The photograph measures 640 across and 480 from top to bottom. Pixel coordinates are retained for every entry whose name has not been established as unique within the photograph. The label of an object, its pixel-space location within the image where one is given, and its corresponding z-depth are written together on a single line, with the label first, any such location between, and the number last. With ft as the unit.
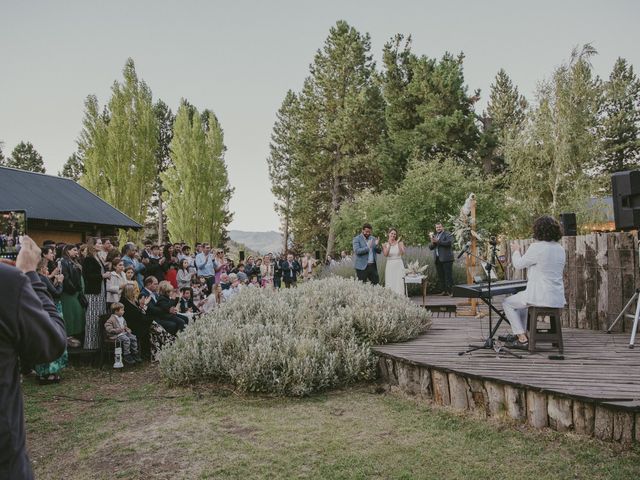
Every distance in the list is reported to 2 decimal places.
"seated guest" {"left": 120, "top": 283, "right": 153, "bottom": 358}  26.13
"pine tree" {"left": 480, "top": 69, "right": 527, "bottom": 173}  147.54
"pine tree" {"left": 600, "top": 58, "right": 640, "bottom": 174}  130.31
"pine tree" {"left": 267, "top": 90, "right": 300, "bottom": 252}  152.66
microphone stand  18.20
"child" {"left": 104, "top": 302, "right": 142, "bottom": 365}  24.94
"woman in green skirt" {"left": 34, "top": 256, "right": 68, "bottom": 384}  20.57
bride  35.17
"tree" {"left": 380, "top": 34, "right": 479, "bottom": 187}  97.45
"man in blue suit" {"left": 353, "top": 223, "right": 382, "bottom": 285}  35.32
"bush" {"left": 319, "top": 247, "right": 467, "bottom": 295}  48.19
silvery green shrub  18.81
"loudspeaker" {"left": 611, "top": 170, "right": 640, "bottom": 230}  19.49
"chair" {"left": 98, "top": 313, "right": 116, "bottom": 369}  25.12
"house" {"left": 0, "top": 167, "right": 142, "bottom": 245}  66.44
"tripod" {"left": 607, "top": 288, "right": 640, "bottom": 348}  18.95
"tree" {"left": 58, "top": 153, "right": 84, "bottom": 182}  167.16
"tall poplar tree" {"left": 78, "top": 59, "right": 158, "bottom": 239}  99.96
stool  17.69
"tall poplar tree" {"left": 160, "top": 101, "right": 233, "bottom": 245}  110.11
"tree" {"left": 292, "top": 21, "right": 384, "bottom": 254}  114.73
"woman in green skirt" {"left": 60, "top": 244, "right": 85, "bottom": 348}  24.22
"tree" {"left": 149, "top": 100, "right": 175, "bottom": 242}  150.82
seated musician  17.48
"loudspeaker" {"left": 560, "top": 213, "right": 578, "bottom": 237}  27.32
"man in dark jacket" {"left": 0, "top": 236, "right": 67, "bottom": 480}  5.10
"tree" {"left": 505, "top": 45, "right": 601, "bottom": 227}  78.12
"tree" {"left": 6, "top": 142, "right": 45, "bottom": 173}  168.86
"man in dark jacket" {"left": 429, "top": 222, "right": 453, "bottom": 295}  39.83
